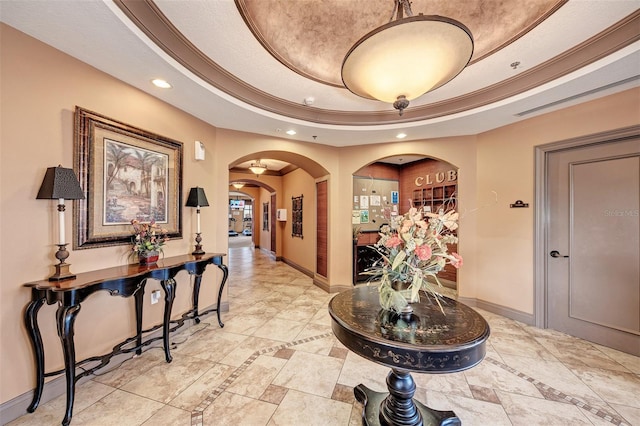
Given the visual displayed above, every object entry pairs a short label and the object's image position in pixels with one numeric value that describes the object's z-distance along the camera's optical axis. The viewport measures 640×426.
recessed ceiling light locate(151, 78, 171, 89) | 2.45
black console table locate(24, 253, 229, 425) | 1.76
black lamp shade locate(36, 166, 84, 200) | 1.81
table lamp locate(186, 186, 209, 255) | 3.18
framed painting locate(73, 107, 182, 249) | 2.18
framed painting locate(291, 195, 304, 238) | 6.70
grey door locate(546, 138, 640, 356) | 2.64
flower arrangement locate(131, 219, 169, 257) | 2.52
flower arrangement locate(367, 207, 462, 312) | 1.56
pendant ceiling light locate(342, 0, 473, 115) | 1.44
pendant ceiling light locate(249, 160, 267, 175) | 6.60
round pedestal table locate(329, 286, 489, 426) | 1.29
